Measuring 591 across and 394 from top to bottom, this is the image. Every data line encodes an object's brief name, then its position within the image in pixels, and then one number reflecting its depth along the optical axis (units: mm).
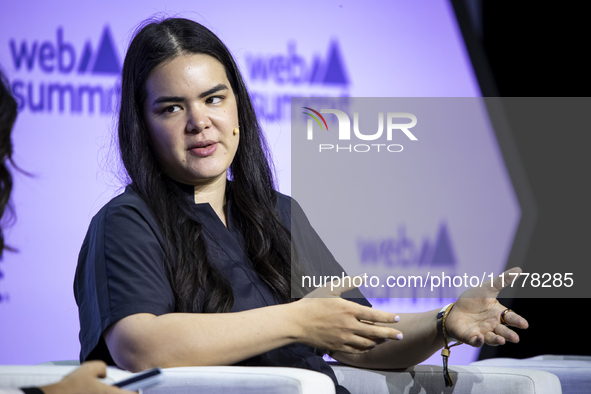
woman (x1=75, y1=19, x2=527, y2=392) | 5893
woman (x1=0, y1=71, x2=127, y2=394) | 5693
